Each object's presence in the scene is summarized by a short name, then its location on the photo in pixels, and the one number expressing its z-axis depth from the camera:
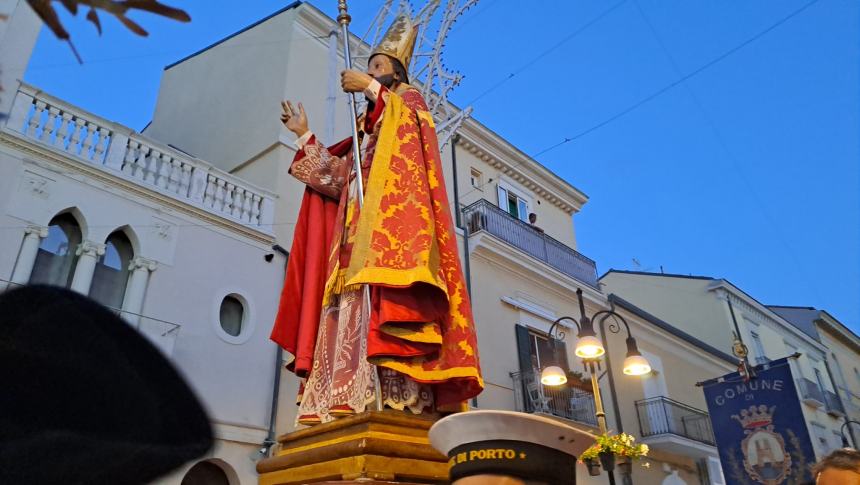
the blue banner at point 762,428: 7.92
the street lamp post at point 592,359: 6.45
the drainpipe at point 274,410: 7.04
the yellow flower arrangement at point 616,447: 5.74
